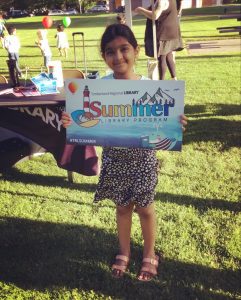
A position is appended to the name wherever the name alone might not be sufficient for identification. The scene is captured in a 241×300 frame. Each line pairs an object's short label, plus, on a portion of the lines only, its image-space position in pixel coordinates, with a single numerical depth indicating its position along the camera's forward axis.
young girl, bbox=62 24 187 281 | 2.15
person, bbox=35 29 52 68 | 10.35
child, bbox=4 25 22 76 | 10.51
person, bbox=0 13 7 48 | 11.50
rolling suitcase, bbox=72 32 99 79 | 3.42
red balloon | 12.87
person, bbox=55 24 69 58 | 12.35
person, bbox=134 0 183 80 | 5.88
